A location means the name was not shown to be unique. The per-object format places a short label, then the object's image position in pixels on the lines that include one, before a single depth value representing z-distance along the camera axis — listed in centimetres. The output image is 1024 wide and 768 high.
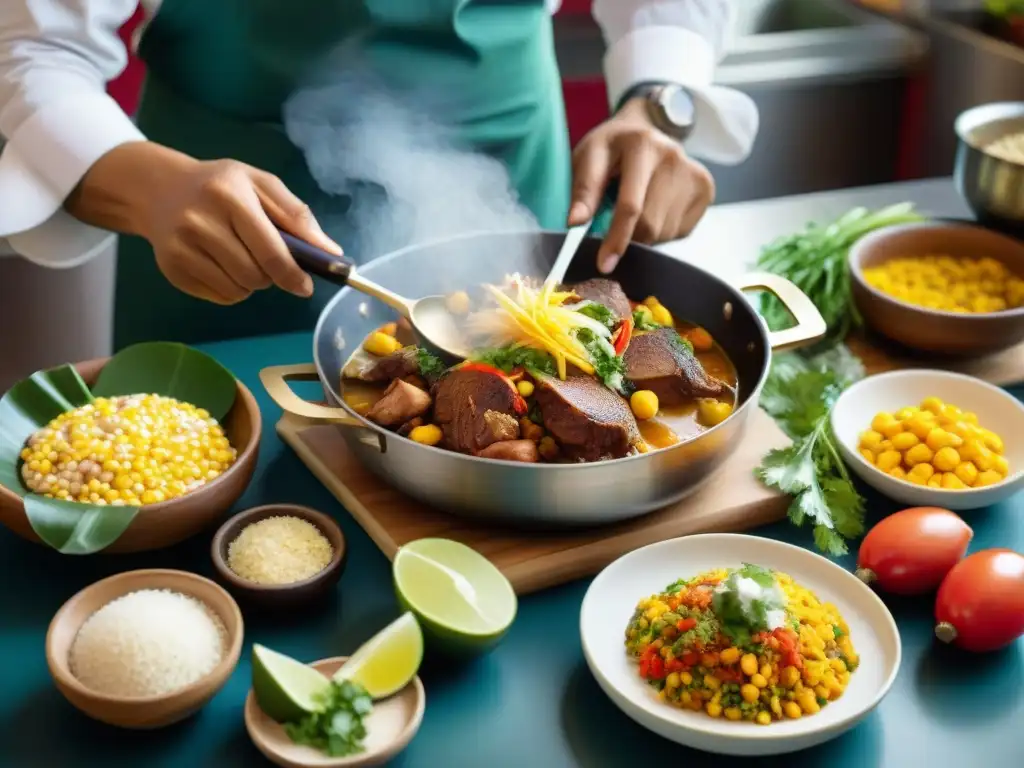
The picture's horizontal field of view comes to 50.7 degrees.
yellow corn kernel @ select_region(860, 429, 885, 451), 193
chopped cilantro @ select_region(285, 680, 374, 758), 131
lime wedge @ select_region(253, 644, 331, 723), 132
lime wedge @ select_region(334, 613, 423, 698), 140
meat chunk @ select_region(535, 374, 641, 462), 172
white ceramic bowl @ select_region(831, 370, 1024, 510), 181
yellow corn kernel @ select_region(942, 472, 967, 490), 182
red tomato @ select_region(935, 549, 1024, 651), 152
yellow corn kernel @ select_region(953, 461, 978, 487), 183
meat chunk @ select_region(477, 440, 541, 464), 172
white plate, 136
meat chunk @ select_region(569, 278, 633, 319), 205
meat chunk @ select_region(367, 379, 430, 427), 183
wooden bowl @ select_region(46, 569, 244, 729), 134
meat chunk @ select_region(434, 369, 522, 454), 175
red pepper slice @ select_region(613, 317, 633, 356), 195
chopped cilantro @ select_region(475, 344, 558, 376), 183
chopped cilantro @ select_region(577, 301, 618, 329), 196
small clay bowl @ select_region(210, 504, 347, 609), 154
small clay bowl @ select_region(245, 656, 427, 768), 130
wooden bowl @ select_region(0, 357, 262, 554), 160
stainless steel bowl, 250
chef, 191
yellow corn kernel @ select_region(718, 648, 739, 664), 138
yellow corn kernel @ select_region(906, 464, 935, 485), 184
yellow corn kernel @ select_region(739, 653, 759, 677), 137
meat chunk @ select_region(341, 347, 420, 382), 197
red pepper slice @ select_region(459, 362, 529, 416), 179
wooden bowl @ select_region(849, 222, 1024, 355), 219
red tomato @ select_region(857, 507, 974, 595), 163
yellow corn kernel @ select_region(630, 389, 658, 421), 187
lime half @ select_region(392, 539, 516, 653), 146
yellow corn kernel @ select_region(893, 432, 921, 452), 188
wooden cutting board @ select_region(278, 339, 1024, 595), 170
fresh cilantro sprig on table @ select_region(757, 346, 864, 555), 178
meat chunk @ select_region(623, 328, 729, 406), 191
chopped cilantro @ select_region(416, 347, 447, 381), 195
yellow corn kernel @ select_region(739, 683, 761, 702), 136
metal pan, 161
